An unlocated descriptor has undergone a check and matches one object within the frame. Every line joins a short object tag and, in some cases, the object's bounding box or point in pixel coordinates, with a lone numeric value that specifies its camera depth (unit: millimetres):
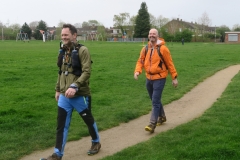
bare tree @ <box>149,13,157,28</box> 103912
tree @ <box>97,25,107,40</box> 100775
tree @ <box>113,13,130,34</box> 112188
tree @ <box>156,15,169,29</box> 107125
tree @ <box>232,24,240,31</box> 110200
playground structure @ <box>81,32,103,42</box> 98662
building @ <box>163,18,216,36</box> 101262
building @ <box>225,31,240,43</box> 90125
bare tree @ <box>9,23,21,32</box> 114650
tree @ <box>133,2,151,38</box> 94375
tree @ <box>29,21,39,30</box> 145125
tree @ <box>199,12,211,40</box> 103738
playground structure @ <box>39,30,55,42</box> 94881
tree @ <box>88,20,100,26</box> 145050
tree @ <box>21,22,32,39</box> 97312
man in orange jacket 6527
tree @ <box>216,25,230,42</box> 99112
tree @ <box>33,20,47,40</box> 100375
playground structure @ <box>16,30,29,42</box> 86938
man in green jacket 4910
